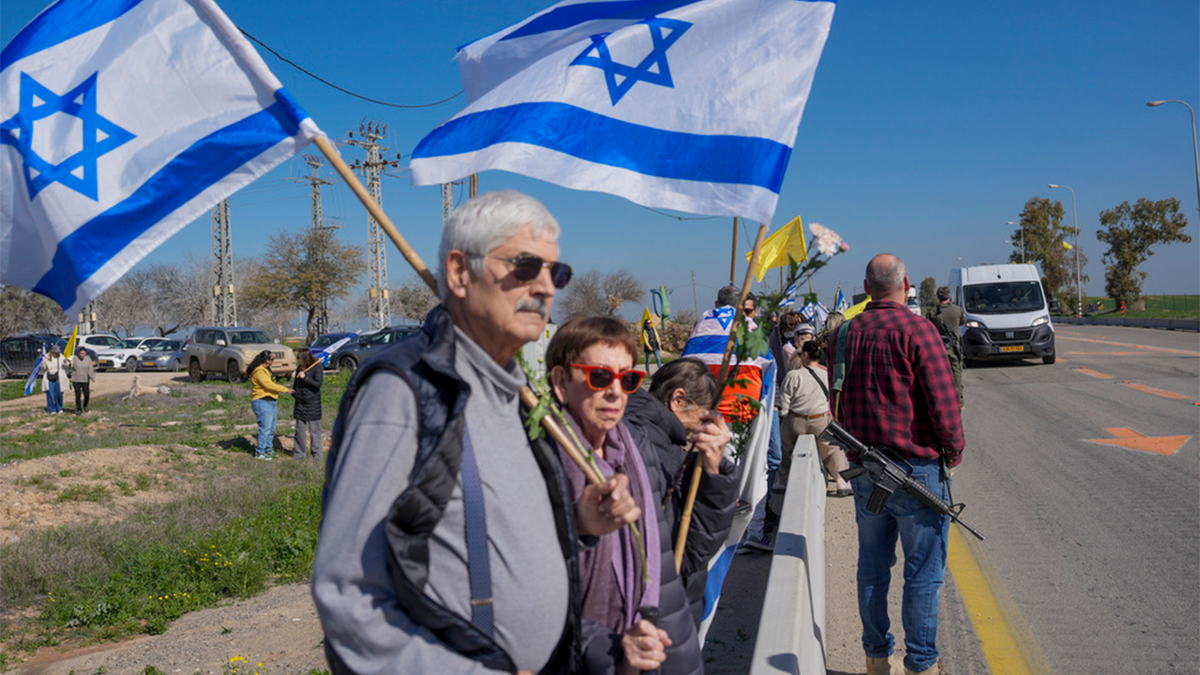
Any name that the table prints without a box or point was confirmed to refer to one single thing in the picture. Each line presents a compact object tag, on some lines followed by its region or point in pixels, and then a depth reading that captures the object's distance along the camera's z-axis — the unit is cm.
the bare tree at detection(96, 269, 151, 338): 7931
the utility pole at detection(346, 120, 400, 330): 5297
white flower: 254
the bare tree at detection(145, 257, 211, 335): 8350
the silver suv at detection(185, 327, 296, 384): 3003
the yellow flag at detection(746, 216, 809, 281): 712
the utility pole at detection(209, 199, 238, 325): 4444
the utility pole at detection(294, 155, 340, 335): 5697
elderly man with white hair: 153
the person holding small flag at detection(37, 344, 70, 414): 2100
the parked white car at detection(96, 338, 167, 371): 4028
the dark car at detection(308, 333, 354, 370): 3609
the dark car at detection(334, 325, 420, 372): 3077
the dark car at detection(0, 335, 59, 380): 3719
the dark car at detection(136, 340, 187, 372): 3916
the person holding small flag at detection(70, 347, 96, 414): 2142
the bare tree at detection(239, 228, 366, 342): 5466
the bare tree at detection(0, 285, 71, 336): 6031
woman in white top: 689
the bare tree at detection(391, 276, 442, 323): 7631
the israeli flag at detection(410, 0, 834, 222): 283
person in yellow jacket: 1315
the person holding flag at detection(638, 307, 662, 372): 1819
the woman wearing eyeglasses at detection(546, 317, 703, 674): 204
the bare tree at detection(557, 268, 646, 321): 4851
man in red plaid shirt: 389
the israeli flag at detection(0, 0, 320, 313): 246
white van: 2045
